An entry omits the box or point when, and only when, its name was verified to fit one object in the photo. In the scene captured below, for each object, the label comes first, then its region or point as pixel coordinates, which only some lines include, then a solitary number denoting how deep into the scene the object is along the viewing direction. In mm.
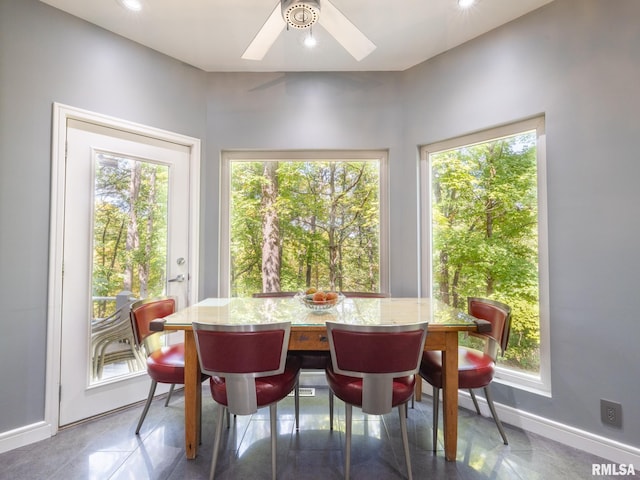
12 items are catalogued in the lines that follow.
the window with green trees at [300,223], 2947
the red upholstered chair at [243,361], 1426
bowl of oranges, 1884
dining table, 1628
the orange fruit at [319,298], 1883
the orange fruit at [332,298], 1909
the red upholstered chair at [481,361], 1760
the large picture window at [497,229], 2156
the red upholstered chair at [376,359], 1407
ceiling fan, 1606
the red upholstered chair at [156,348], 1832
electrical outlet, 1748
